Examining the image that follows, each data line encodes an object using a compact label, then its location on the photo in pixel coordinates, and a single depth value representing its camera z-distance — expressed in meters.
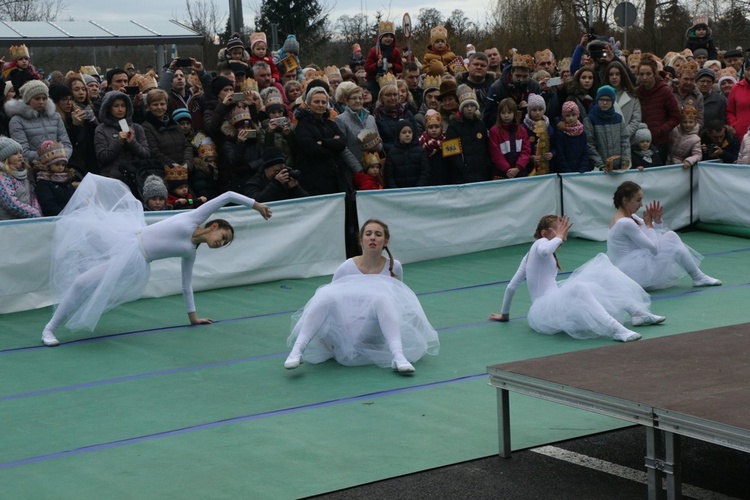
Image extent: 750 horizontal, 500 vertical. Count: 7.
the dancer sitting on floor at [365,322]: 8.48
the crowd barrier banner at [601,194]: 14.70
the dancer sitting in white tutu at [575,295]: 9.34
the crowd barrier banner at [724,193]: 14.71
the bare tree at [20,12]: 53.88
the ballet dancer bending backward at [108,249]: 9.61
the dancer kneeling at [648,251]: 11.18
